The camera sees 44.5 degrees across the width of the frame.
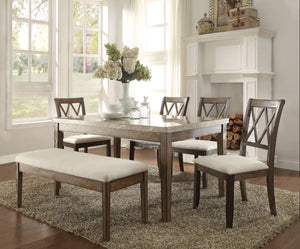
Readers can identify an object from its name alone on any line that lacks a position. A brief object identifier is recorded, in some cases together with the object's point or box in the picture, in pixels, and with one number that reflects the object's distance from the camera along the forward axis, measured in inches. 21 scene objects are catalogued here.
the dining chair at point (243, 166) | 102.8
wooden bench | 94.8
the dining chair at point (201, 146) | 136.3
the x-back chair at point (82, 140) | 153.2
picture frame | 199.9
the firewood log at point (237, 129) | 193.8
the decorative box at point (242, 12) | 177.2
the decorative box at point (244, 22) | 178.2
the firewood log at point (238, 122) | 194.5
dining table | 105.9
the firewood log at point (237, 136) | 193.4
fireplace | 176.9
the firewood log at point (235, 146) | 195.1
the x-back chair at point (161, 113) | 153.9
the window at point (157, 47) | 230.8
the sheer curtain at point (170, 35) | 214.1
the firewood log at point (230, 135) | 194.8
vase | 134.6
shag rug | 94.8
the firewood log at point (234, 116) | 196.4
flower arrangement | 128.0
